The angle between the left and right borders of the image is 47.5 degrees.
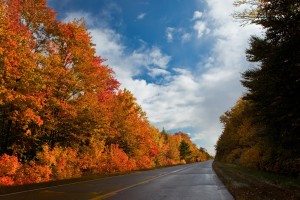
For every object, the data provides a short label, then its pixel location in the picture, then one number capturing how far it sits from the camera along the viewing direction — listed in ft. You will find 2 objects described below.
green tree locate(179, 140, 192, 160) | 467.77
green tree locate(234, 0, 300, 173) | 48.41
